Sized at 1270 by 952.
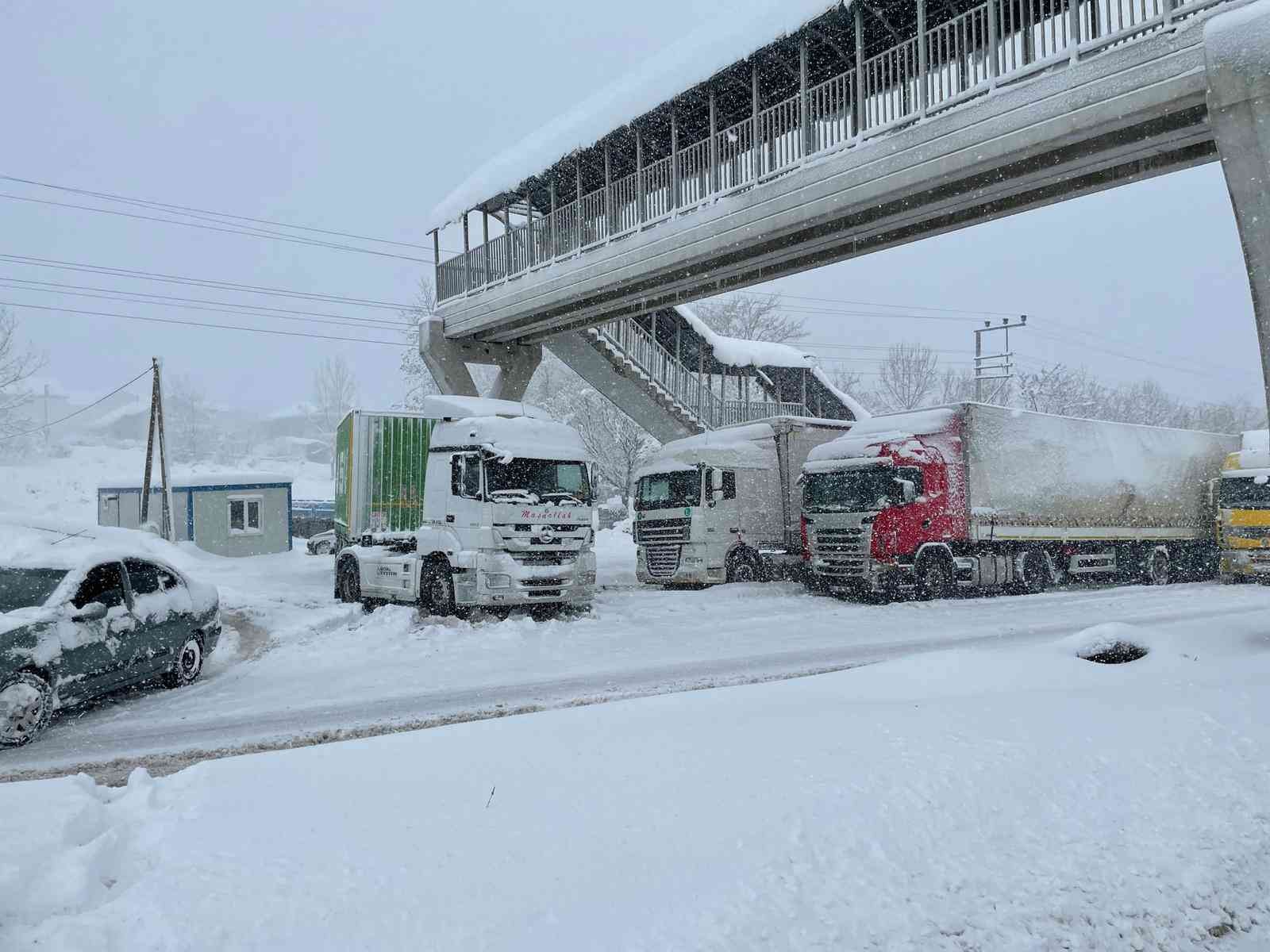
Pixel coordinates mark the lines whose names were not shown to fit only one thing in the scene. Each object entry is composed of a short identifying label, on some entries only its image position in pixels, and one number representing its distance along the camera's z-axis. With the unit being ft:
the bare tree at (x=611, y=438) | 135.23
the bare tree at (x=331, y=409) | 304.91
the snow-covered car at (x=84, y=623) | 22.61
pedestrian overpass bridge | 34.73
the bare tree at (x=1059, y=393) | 201.46
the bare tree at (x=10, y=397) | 131.85
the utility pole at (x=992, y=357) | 149.07
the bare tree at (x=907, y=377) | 203.41
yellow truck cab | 62.49
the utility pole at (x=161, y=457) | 84.94
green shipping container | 50.24
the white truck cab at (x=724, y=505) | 58.80
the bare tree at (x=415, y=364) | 160.25
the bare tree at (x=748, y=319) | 159.02
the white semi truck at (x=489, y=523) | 42.16
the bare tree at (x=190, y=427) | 257.55
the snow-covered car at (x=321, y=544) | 87.30
